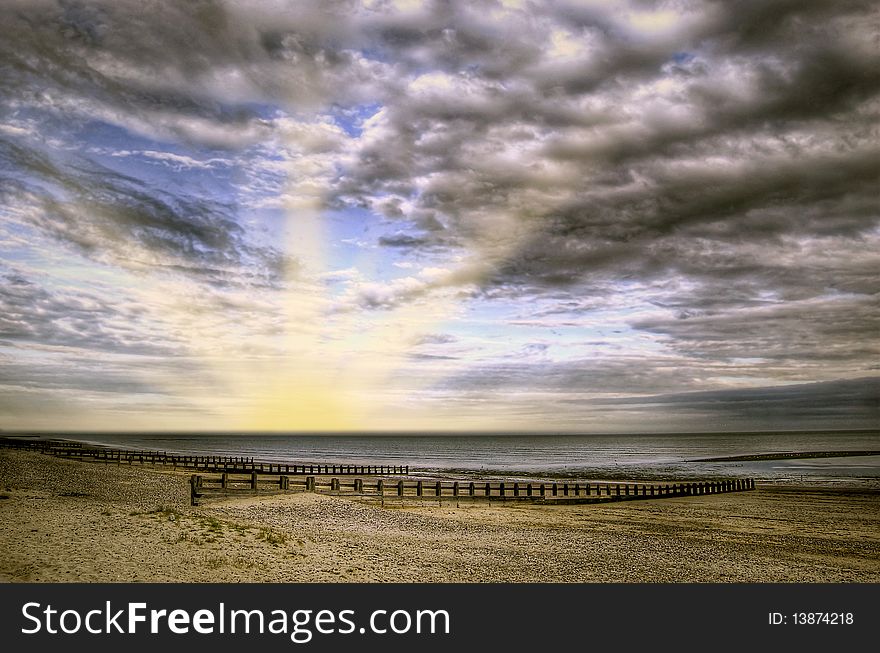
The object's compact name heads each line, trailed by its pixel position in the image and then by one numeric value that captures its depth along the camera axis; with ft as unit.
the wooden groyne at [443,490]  89.56
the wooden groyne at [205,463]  217.15
